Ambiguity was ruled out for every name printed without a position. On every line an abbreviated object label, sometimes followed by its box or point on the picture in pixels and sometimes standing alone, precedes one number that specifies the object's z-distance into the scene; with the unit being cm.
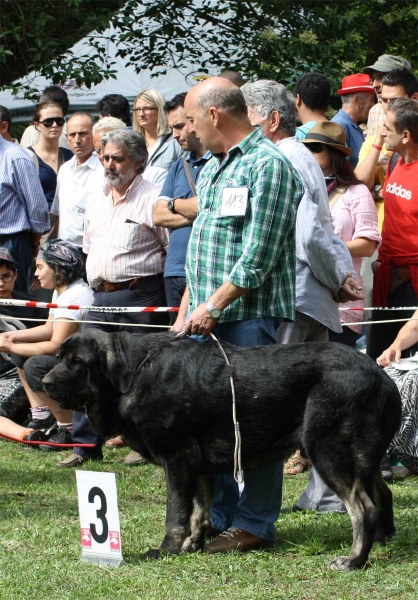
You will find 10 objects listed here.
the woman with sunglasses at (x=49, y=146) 1631
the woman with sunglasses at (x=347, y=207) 1093
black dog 762
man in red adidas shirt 1155
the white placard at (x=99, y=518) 754
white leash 775
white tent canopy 2176
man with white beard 1243
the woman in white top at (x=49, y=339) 1313
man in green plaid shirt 786
